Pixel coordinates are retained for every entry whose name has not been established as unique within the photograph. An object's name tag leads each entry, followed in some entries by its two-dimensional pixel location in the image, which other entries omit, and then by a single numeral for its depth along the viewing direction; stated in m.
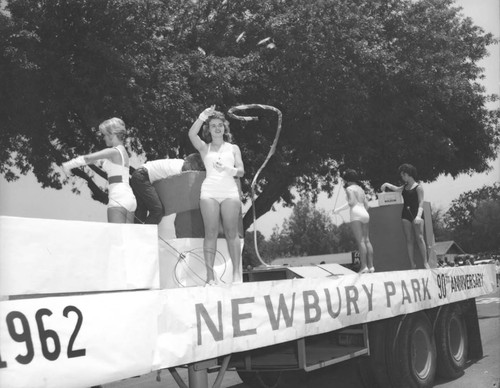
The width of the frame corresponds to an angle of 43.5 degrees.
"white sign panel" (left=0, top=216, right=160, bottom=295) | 2.90
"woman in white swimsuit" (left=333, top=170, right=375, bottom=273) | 7.70
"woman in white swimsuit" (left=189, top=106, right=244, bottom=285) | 4.89
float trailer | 2.82
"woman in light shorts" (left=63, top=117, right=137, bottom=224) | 4.84
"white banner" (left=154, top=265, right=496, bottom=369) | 3.46
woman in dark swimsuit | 8.12
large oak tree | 14.02
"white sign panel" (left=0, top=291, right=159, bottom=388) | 2.69
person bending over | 5.16
